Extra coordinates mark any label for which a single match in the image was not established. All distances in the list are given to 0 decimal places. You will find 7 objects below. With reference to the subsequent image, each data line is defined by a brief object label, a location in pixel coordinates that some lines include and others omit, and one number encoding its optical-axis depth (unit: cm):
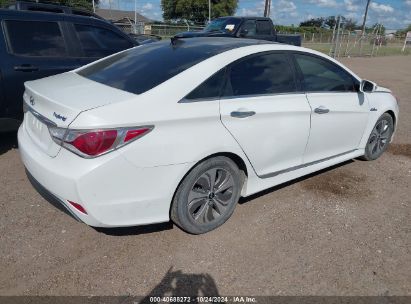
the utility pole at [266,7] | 2902
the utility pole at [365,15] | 4616
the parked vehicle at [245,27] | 1248
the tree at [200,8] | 6062
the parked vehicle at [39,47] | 441
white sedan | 250
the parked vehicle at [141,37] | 923
